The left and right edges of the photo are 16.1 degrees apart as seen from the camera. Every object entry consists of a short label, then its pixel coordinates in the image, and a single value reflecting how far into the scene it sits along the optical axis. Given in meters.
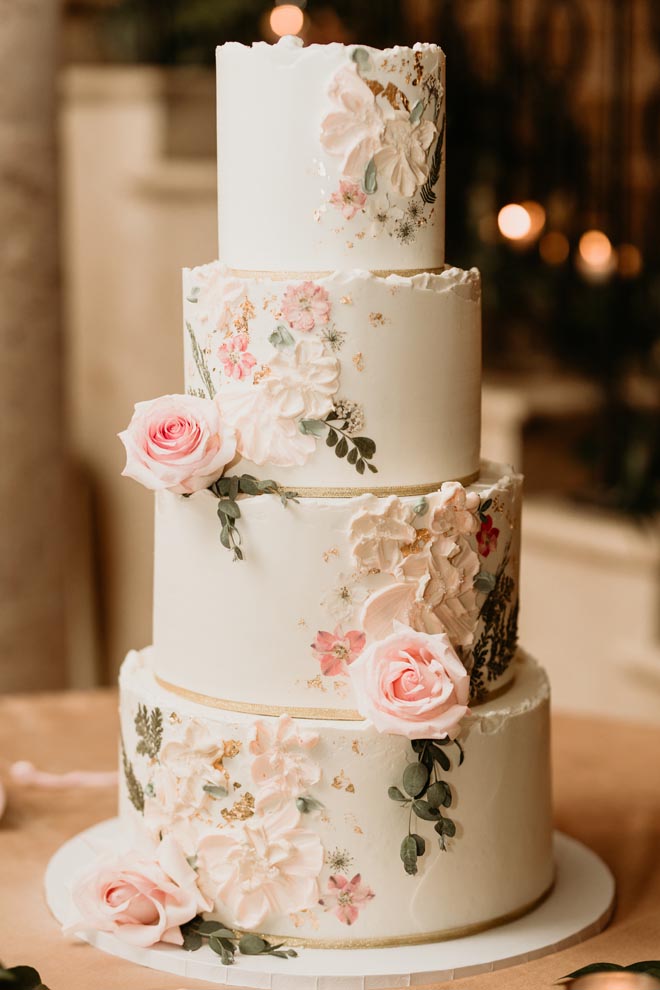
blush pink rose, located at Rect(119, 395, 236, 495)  1.50
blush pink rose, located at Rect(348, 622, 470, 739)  1.47
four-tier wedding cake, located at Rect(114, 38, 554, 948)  1.51
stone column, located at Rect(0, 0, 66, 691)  2.48
